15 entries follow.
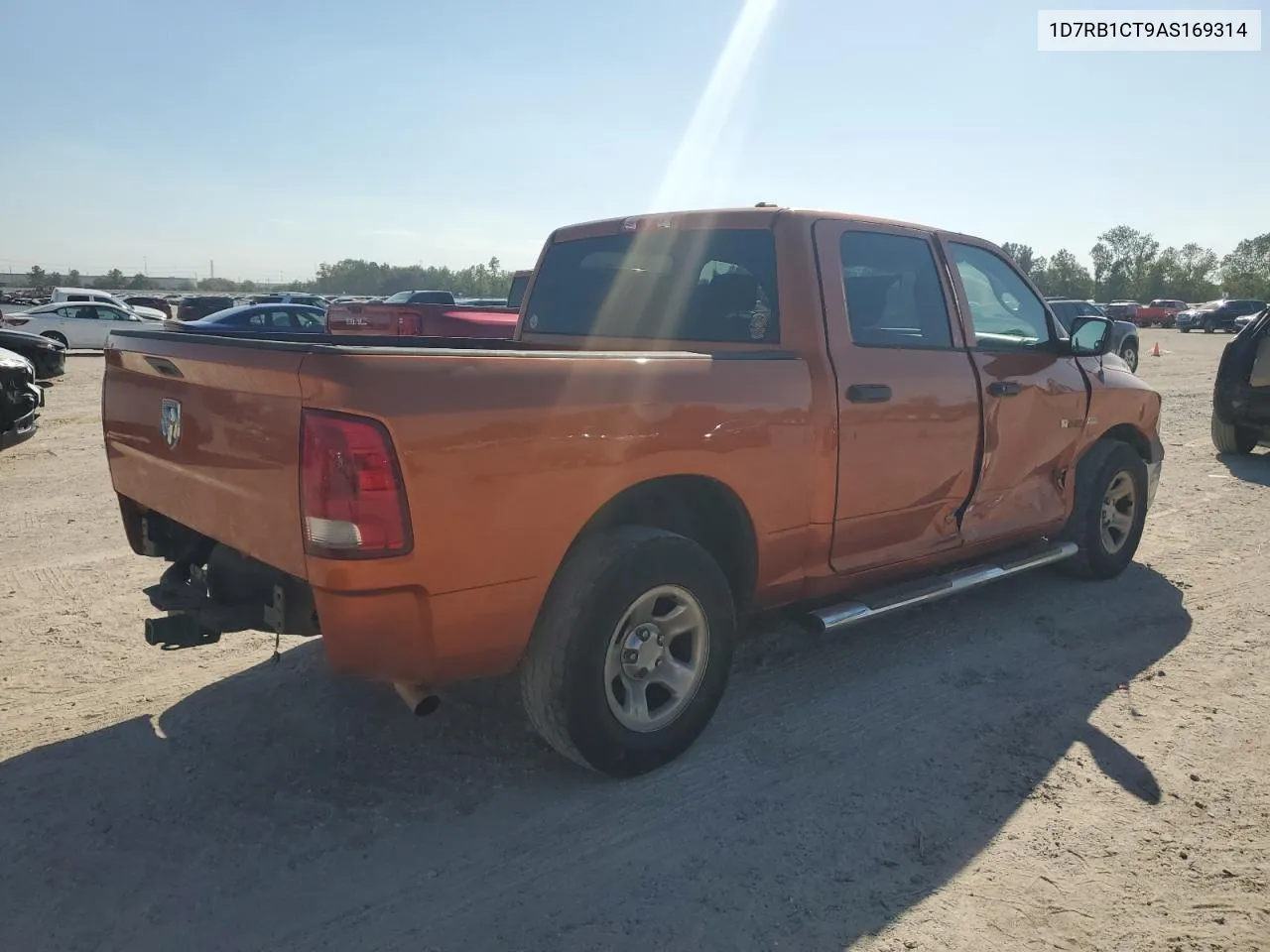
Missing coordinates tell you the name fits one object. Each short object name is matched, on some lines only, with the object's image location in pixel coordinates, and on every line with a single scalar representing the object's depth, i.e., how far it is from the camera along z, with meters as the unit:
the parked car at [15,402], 8.70
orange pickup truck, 2.52
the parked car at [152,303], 38.33
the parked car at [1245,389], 9.32
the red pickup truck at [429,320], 10.34
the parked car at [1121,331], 20.05
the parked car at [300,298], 39.12
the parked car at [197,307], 27.93
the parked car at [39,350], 15.62
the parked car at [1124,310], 49.49
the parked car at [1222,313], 49.25
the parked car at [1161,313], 60.41
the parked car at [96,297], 28.67
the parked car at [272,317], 18.11
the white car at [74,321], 23.73
